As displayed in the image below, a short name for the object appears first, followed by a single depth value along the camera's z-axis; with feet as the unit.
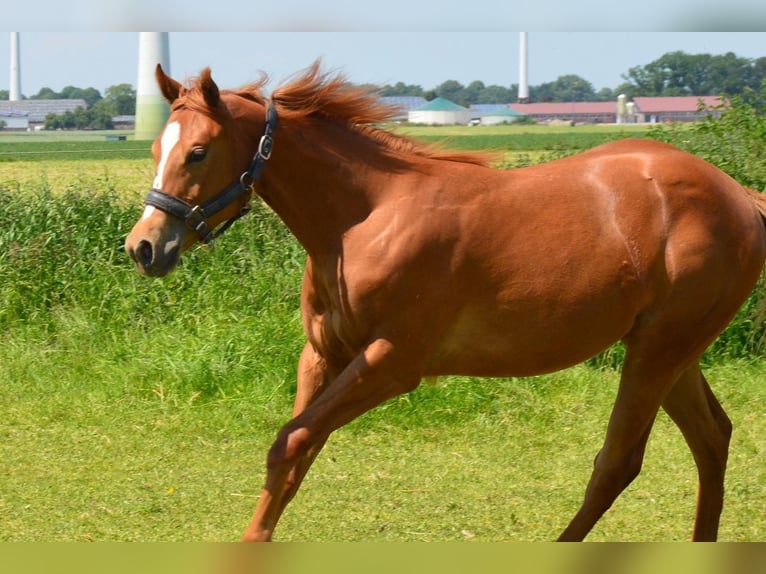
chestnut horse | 28.32
